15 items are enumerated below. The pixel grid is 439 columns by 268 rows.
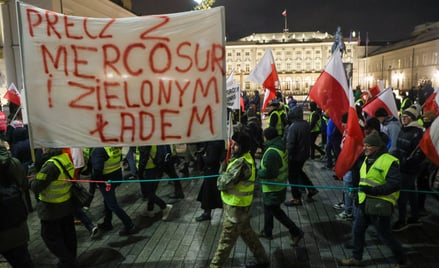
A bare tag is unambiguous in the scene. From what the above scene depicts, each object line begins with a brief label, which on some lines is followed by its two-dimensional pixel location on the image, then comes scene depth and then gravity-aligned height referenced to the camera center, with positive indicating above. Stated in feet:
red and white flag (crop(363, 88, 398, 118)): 21.13 -1.31
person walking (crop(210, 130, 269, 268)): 12.96 -3.82
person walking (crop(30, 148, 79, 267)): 13.07 -3.78
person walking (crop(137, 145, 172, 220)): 19.95 -4.53
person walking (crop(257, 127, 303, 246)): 15.24 -3.83
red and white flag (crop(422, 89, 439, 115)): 22.29 -1.57
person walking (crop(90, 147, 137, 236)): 17.74 -4.17
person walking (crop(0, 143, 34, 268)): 11.06 -3.56
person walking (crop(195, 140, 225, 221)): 19.48 -5.00
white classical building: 232.73 +18.00
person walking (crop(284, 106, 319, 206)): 21.52 -3.73
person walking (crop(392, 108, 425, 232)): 17.71 -3.77
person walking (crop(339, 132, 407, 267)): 13.03 -3.70
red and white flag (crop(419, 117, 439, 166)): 14.17 -2.43
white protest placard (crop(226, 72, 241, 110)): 19.81 -0.51
